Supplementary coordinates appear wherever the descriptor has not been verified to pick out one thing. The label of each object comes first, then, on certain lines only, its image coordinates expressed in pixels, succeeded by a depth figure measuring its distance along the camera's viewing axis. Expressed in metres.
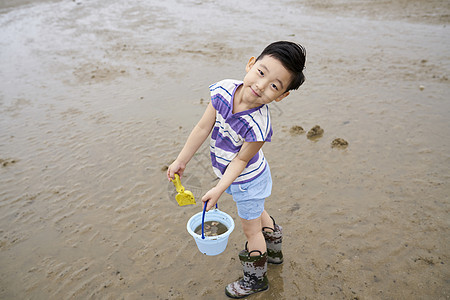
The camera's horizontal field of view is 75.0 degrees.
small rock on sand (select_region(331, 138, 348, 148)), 3.83
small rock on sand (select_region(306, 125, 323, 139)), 4.08
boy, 1.56
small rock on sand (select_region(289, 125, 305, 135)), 4.19
